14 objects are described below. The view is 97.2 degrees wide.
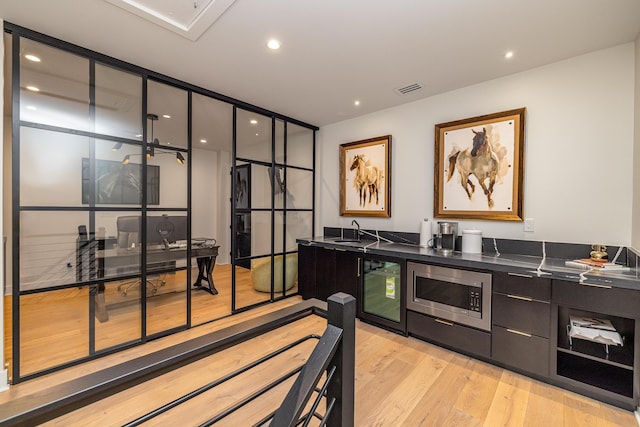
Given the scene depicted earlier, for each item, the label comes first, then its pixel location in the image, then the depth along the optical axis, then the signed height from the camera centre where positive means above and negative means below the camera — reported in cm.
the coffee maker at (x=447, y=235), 294 -25
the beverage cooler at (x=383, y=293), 291 -90
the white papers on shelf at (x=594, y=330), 194 -84
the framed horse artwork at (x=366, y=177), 367 +46
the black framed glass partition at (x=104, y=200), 216 +9
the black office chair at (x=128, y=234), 260 -23
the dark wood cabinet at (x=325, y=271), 332 -77
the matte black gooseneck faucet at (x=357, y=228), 395 -25
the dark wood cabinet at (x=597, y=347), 184 -98
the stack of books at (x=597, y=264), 206 -40
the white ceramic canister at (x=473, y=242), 279 -30
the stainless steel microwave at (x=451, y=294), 240 -76
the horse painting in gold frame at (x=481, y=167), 269 +46
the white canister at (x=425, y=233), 319 -25
